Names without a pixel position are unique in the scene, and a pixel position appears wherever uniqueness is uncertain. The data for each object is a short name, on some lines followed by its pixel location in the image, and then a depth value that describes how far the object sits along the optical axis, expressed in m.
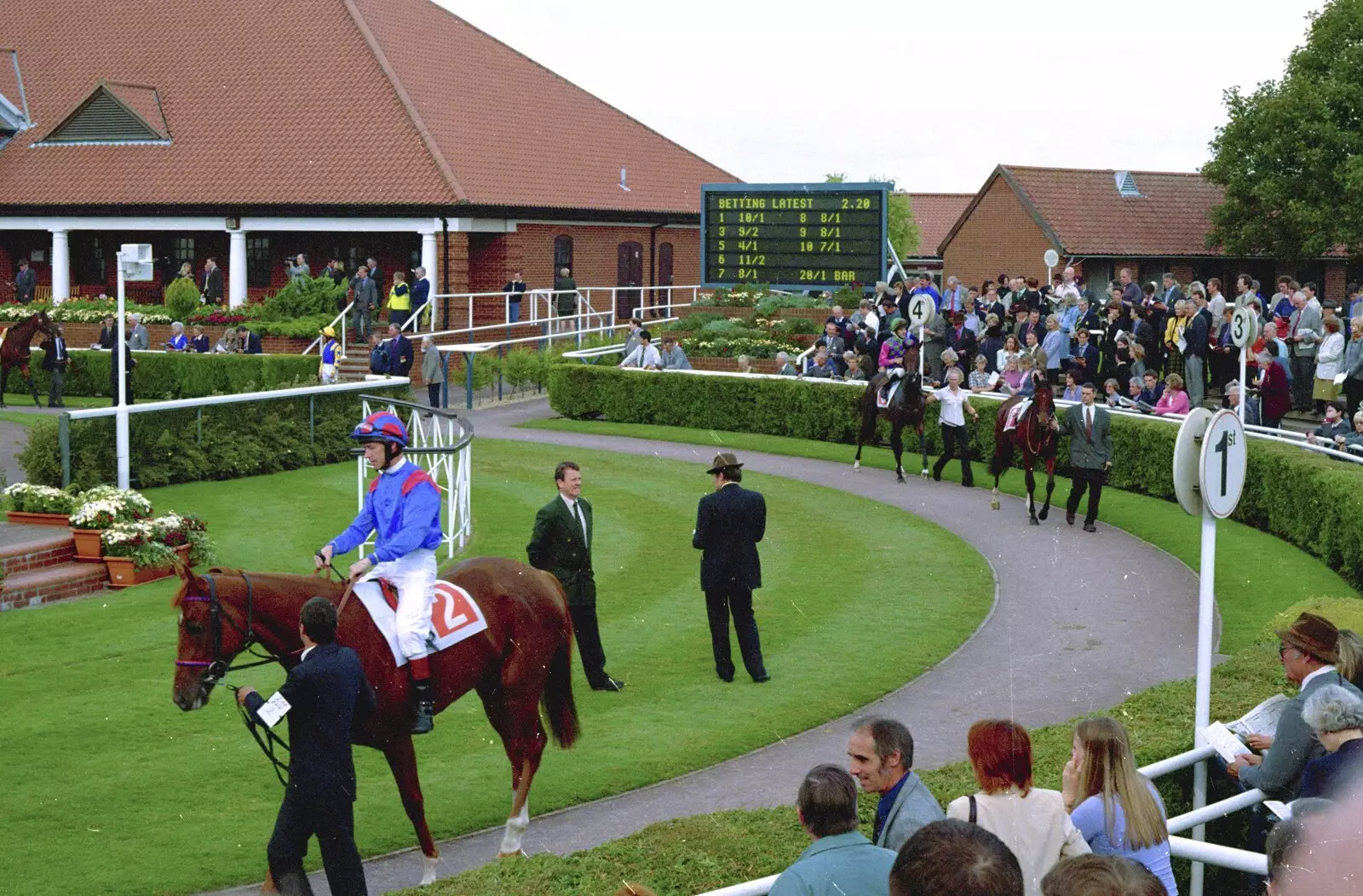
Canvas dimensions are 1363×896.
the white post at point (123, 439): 18.28
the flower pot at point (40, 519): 15.79
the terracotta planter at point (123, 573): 14.99
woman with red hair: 5.12
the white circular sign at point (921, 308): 24.80
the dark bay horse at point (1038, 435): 18.97
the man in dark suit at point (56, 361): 29.23
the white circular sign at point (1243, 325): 15.41
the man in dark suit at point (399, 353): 26.59
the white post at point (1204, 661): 6.86
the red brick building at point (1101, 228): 49.66
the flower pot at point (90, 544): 15.09
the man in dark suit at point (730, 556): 11.80
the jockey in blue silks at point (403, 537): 8.32
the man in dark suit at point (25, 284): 38.25
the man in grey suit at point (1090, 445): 17.98
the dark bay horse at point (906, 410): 21.44
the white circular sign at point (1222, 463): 7.80
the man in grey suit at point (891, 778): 5.29
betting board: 31.42
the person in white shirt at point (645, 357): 28.44
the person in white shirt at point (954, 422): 21.30
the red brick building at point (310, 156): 37.31
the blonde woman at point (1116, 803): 5.20
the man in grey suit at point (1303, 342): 22.75
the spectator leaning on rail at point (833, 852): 4.49
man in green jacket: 11.55
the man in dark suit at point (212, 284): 36.56
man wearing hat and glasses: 6.24
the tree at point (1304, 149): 44.06
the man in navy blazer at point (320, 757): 7.04
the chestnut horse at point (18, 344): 29.62
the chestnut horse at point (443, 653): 7.77
